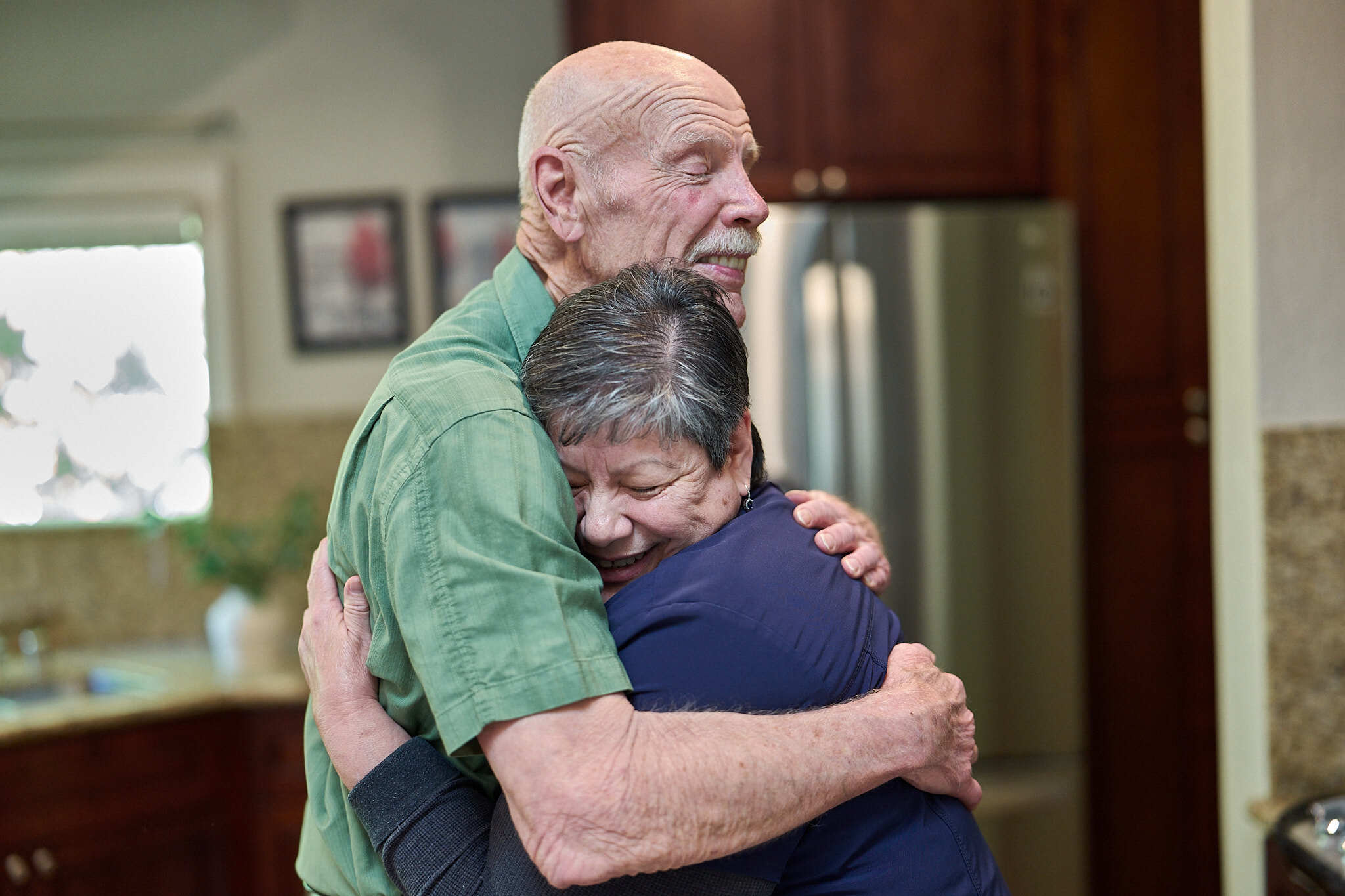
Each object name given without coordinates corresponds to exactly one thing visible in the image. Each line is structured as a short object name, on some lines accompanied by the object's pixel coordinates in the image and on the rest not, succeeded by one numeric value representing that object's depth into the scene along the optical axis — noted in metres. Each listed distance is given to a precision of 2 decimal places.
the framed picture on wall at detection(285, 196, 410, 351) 3.24
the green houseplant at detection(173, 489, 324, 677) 2.88
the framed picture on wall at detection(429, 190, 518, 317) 3.26
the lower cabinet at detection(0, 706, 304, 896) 2.43
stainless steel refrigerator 2.40
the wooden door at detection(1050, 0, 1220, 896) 2.59
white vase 2.88
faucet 2.95
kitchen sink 2.83
